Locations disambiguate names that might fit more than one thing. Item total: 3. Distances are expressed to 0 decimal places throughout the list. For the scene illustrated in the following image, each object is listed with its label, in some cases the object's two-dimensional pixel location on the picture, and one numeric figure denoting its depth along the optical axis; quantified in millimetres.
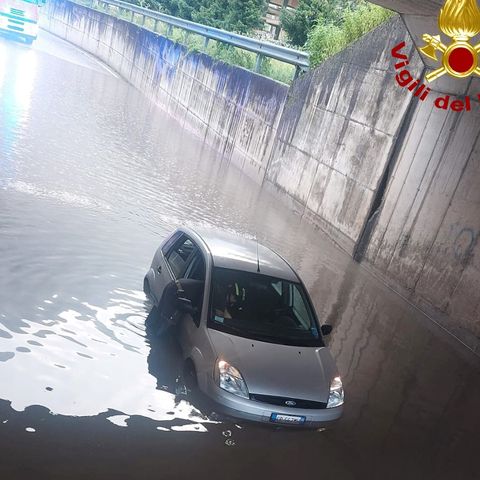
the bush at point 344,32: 17438
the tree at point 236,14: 32812
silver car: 6078
